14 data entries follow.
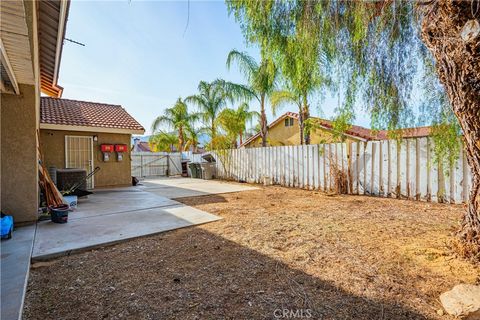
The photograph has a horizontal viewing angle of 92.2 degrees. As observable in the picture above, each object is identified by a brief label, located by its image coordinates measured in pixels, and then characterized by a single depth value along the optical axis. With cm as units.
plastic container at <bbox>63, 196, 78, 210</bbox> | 558
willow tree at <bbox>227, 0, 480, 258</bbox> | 229
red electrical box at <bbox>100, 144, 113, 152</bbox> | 966
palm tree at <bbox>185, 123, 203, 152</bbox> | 1936
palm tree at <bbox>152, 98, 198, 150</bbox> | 1911
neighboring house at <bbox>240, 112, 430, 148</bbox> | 1600
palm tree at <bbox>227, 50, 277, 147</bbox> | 1145
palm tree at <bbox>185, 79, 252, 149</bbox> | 1539
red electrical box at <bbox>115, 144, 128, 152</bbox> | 1001
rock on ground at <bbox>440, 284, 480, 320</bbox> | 172
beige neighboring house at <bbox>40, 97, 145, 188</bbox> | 874
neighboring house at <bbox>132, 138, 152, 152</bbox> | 3473
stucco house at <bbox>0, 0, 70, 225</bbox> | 398
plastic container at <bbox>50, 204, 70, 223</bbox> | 443
